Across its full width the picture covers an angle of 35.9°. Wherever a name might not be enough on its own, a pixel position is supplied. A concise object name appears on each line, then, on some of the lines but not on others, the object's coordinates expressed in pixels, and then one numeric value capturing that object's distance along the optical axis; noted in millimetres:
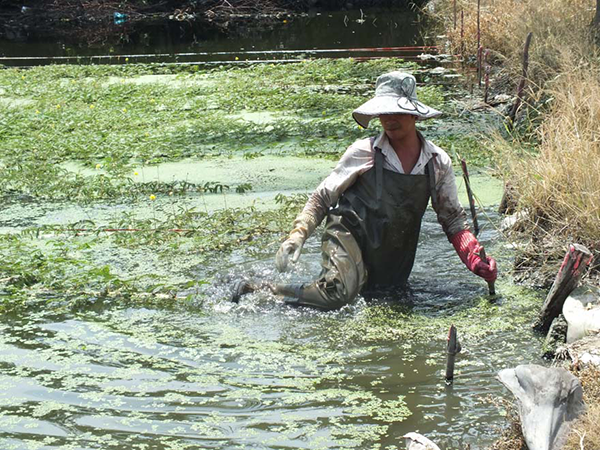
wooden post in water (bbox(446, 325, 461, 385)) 3927
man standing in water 5137
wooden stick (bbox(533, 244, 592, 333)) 4520
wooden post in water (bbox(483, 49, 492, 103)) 10734
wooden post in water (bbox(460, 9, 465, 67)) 14814
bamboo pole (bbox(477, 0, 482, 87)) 11778
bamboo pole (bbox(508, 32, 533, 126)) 9383
